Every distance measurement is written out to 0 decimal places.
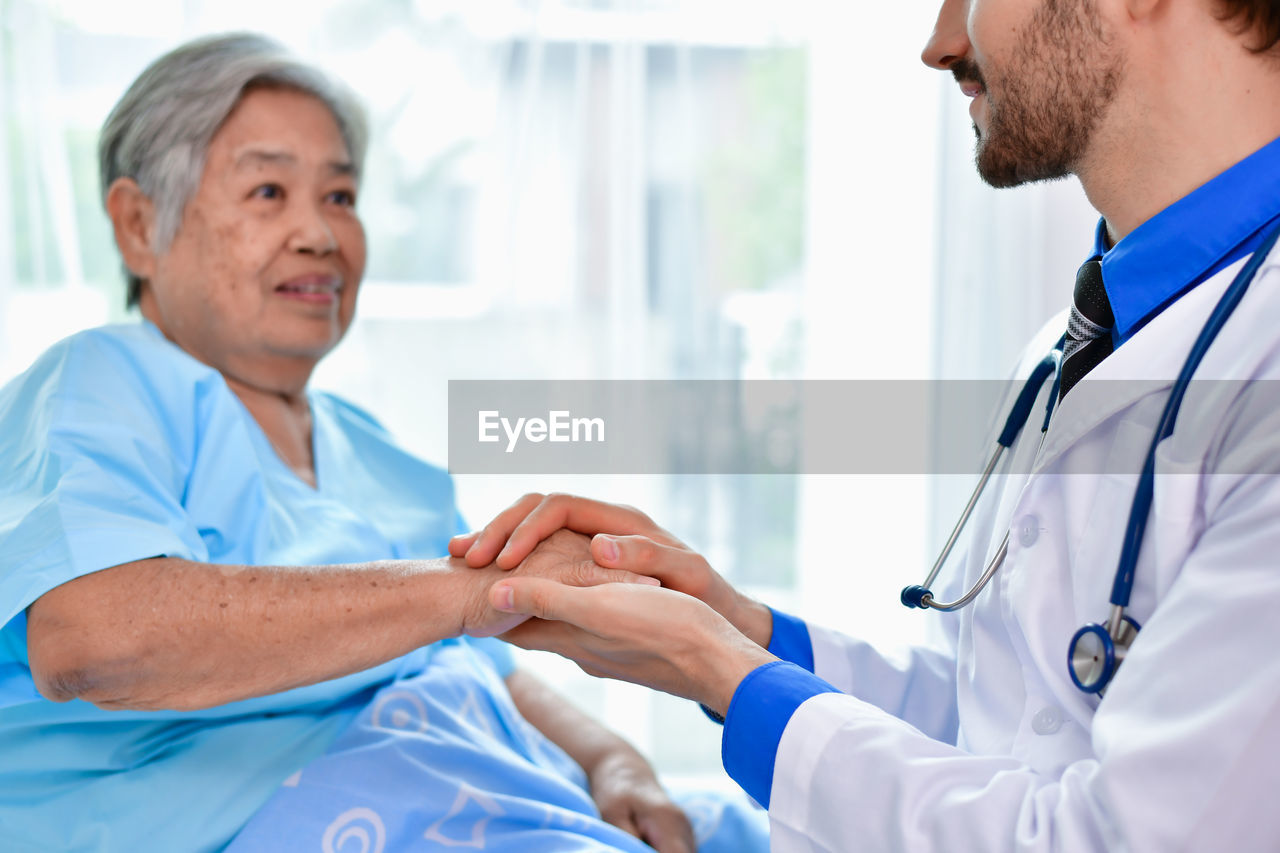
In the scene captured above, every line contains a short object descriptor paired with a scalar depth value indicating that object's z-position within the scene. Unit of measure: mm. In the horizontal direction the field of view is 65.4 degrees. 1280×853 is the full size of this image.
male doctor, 746
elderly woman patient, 1021
